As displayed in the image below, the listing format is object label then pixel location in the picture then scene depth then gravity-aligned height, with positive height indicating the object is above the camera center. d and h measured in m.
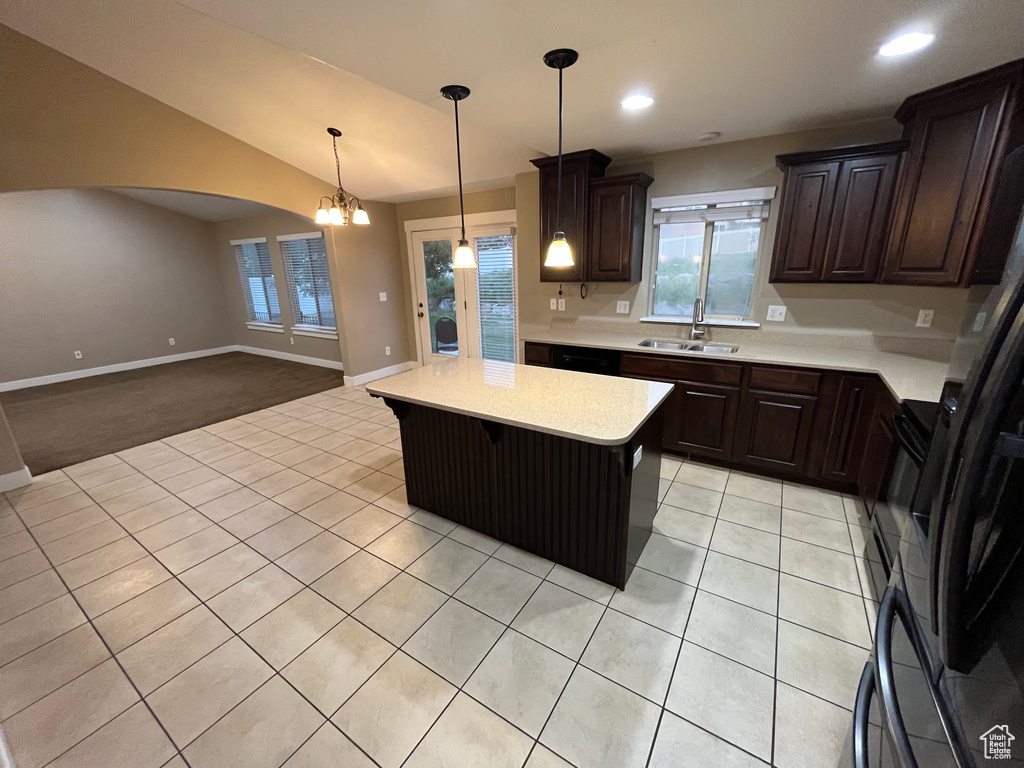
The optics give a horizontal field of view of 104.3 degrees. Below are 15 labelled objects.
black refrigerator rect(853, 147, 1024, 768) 0.51 -0.43
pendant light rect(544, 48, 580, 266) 1.86 +0.19
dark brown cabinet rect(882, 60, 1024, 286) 1.91 +0.53
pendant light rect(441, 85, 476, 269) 2.24 +0.19
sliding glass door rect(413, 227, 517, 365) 4.75 -0.19
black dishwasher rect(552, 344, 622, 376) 3.18 -0.63
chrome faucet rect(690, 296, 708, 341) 3.23 -0.35
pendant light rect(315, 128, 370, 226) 3.27 +0.57
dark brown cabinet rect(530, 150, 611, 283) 3.20 +0.69
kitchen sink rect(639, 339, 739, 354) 3.09 -0.52
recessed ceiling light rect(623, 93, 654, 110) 2.27 +1.02
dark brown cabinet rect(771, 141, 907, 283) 2.38 +0.41
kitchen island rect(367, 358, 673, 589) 1.75 -0.85
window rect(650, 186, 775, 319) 3.04 +0.24
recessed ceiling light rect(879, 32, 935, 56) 1.67 +0.99
